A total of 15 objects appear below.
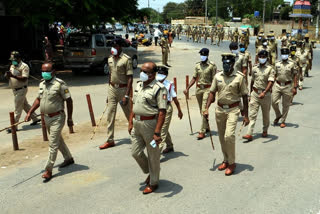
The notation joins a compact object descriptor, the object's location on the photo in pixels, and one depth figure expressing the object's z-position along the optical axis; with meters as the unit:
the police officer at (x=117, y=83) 7.62
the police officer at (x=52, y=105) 6.07
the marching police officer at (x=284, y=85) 9.35
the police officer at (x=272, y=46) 17.59
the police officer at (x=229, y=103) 6.05
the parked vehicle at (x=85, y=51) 17.52
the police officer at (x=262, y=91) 8.16
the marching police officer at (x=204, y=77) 8.30
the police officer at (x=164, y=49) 20.94
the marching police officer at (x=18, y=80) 9.09
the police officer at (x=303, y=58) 14.80
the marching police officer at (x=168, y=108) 6.41
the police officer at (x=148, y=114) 5.03
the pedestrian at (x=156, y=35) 37.87
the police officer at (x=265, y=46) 14.75
